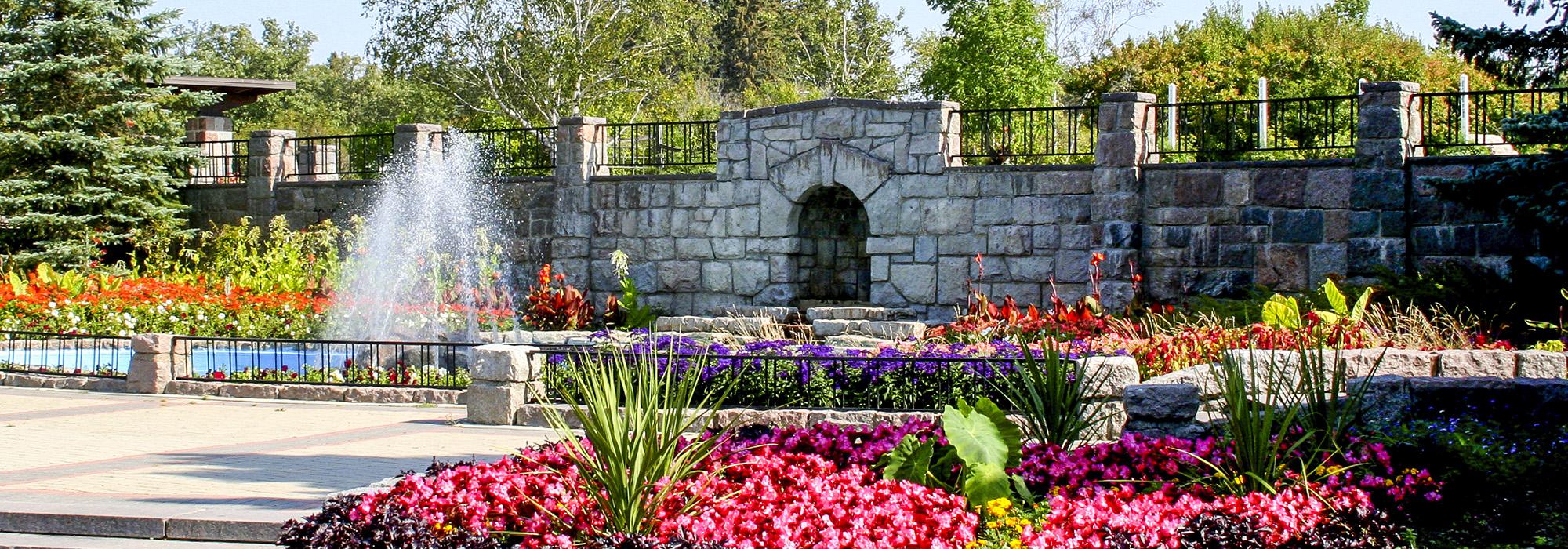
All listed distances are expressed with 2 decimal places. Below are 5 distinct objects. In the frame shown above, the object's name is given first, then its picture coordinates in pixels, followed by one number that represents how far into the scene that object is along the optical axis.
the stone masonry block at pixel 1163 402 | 8.89
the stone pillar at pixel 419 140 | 22.12
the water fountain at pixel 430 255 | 19.30
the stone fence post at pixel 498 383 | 12.15
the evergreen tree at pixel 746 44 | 52.06
